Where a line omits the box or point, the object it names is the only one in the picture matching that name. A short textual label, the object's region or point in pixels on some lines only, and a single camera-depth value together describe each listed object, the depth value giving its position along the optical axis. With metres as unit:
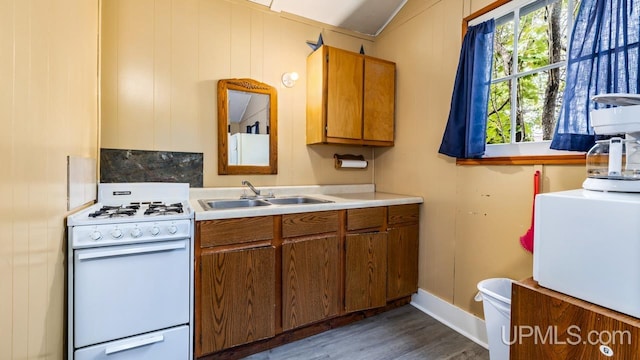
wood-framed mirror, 2.33
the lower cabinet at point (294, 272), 1.66
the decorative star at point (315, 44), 2.69
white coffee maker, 0.97
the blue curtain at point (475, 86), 1.93
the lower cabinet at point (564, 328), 0.83
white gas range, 1.37
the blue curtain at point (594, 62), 1.29
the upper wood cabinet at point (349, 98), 2.44
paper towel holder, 2.83
